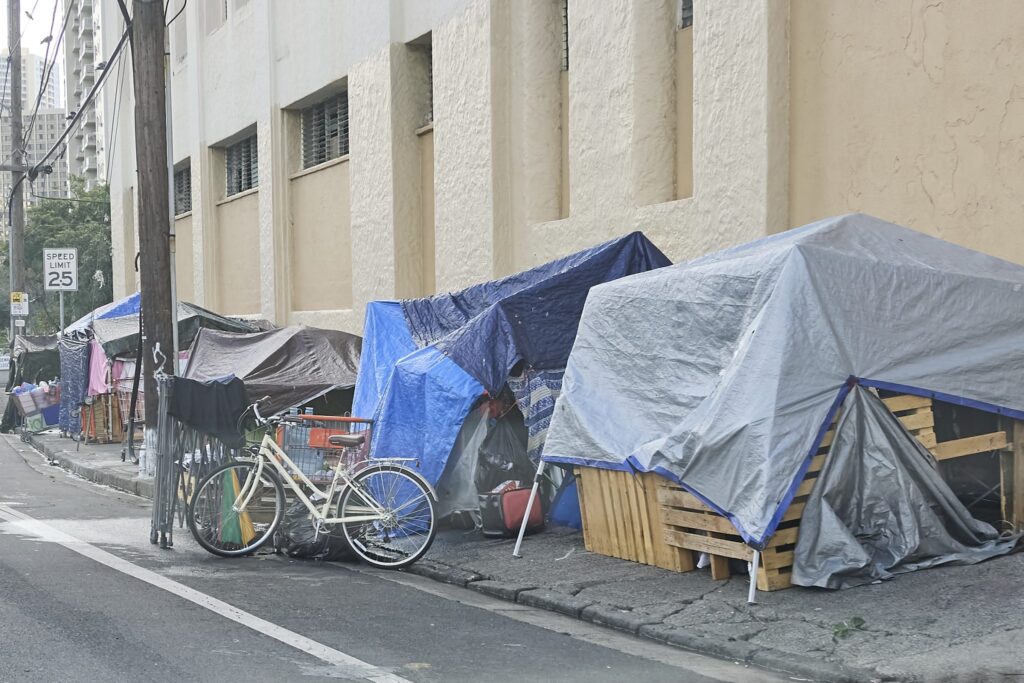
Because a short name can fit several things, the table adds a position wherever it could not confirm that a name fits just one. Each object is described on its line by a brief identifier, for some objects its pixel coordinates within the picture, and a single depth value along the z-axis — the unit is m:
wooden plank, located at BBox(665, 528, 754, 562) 7.67
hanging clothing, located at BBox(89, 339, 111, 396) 21.08
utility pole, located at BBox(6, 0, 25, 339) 29.14
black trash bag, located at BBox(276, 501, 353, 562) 9.47
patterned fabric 10.48
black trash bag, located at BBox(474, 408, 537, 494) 10.40
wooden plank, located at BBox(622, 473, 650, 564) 8.68
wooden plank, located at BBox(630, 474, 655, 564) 8.62
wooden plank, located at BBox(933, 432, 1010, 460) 8.10
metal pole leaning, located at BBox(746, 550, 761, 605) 7.29
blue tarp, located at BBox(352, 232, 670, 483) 10.20
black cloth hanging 9.97
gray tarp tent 7.57
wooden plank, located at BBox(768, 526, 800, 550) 7.53
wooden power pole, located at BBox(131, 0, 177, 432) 14.72
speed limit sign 24.06
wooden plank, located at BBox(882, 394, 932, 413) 7.91
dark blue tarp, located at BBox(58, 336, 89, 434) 21.73
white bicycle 9.23
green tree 45.44
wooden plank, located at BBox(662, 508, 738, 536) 7.82
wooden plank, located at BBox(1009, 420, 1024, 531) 8.23
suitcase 10.02
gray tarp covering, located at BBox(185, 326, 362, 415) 14.13
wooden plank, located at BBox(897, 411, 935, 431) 7.93
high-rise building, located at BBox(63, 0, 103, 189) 87.38
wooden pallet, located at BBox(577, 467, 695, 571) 8.52
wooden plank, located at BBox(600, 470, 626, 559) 8.93
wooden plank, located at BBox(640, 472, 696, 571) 8.35
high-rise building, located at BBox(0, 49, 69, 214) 86.06
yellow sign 28.02
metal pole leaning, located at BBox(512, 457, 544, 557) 9.32
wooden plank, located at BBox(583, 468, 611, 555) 9.10
